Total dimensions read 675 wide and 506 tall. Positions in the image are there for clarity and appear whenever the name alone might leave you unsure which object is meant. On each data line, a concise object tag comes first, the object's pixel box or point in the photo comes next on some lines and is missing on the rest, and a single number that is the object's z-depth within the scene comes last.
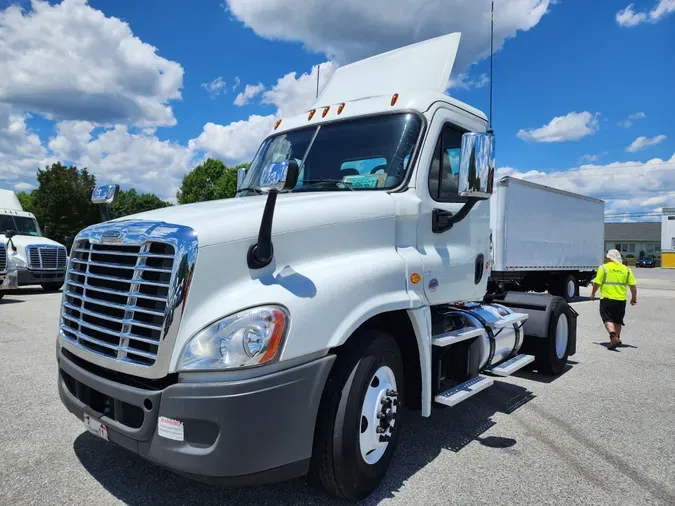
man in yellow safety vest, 8.34
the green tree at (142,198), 70.64
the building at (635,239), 76.12
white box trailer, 13.25
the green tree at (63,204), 37.12
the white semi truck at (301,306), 2.47
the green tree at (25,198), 68.16
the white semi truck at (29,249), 15.18
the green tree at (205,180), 50.97
